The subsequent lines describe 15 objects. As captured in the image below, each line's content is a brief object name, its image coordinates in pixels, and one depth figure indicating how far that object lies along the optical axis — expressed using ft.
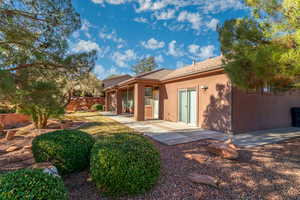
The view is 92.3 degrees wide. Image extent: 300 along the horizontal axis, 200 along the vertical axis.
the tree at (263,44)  9.80
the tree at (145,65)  124.07
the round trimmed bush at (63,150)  9.52
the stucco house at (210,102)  21.58
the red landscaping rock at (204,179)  8.75
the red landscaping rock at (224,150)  12.37
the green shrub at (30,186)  4.66
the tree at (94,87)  48.47
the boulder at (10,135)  19.88
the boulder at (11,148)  15.08
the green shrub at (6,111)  32.81
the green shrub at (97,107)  63.46
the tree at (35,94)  9.69
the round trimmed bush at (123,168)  7.32
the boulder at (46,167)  7.25
